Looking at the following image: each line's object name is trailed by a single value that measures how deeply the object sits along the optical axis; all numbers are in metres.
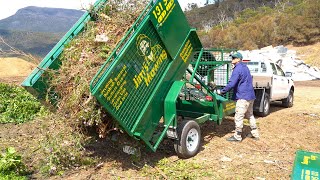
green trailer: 4.29
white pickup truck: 9.13
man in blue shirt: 6.31
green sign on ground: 4.81
